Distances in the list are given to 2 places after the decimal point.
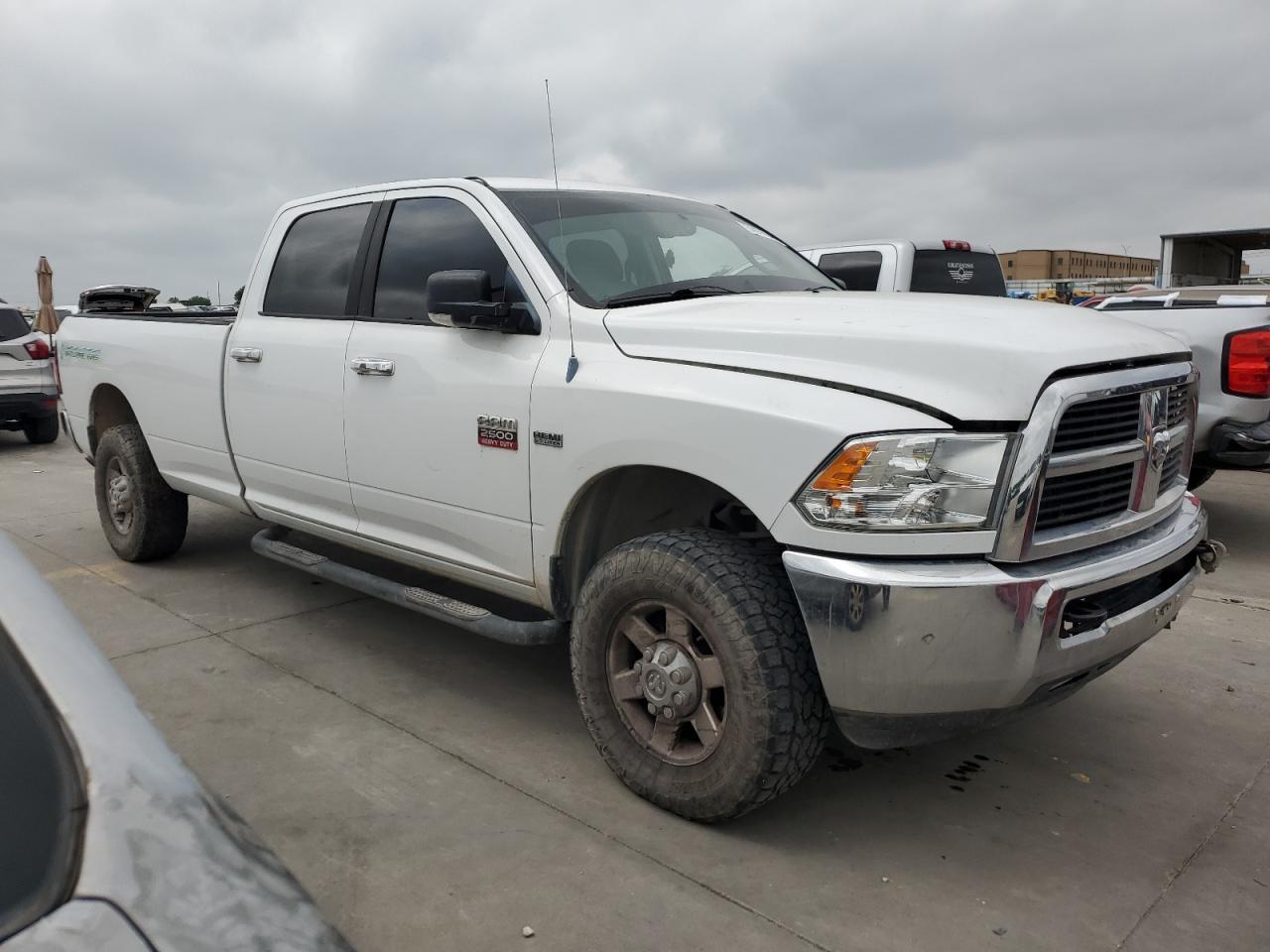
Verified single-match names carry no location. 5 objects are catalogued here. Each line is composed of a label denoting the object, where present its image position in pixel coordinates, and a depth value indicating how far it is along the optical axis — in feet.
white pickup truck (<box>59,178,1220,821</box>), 8.29
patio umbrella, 53.67
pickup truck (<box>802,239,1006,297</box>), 25.85
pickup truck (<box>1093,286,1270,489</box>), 19.70
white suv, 36.86
